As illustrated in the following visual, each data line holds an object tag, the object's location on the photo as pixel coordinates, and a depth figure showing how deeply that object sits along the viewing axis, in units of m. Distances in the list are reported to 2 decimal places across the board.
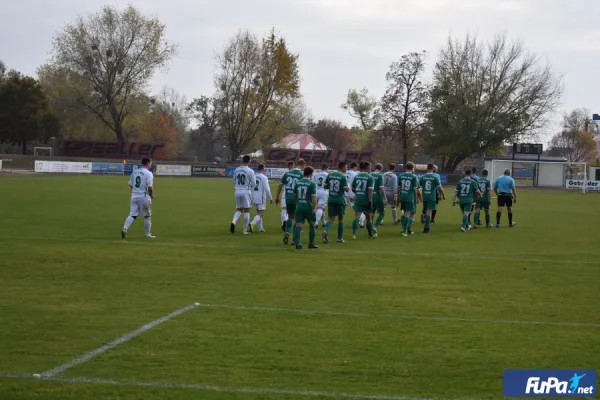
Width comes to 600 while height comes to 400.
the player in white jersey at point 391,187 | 24.78
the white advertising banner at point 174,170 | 74.69
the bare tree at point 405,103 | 80.06
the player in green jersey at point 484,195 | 25.47
